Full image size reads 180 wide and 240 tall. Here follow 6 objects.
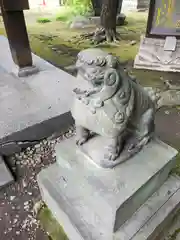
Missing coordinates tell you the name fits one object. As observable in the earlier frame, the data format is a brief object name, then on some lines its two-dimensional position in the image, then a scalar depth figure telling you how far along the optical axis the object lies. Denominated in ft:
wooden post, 6.53
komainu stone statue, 2.50
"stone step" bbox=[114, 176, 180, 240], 3.36
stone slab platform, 5.55
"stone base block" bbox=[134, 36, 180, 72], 9.64
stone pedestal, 3.05
